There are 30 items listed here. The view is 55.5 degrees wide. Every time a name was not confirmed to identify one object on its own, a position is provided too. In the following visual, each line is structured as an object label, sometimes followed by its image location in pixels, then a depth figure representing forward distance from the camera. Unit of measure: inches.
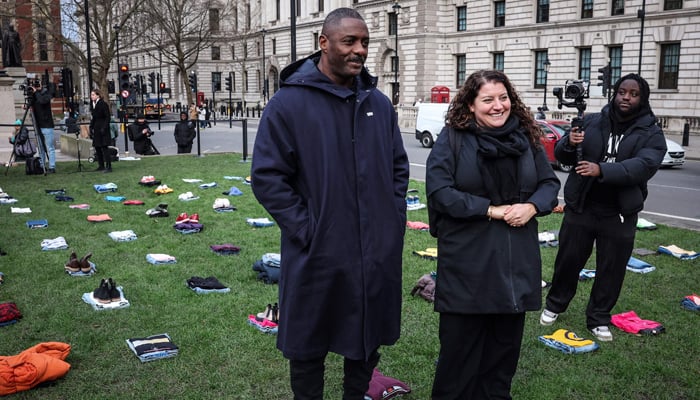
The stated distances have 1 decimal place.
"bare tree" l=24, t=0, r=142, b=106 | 1521.9
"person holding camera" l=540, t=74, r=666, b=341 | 194.7
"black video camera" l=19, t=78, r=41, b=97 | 643.9
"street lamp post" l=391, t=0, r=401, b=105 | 2158.2
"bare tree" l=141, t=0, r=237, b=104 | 1859.0
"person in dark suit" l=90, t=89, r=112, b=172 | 630.5
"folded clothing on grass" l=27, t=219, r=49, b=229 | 377.1
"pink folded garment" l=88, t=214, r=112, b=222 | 394.9
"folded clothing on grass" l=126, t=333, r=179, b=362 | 190.5
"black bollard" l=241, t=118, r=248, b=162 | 736.7
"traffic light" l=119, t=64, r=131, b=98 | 1101.1
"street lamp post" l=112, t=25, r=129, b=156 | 1545.2
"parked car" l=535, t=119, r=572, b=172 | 745.0
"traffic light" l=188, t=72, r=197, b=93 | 2096.0
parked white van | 1047.4
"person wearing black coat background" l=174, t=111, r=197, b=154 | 853.8
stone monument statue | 909.8
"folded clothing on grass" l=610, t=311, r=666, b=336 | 214.8
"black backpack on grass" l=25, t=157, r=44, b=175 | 631.2
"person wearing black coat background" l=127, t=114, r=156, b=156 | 839.7
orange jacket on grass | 167.3
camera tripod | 633.0
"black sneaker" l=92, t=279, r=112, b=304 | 237.3
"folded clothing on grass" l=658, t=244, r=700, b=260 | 315.9
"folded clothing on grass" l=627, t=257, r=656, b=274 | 289.9
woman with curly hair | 140.1
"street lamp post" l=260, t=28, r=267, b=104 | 2689.5
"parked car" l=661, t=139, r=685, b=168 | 749.9
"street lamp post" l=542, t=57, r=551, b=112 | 1698.6
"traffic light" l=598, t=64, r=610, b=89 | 1060.3
